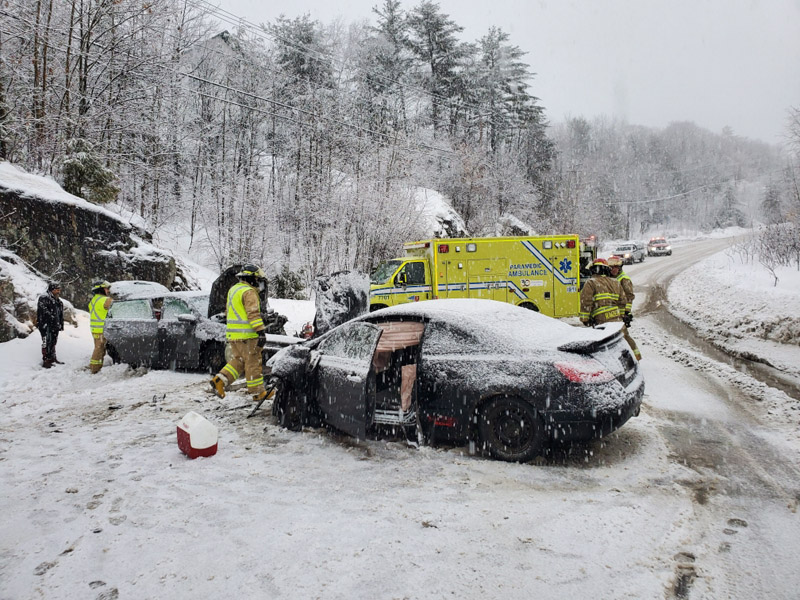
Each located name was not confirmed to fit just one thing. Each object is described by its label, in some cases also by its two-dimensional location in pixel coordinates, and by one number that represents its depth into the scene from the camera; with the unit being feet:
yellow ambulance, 41.29
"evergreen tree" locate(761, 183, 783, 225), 205.59
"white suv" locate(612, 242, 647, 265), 116.47
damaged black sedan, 14.30
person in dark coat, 29.86
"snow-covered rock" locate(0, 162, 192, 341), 40.27
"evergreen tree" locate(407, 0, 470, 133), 142.10
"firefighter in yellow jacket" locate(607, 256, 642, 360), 26.81
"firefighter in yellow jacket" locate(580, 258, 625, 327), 25.61
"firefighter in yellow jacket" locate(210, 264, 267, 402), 22.50
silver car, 29.04
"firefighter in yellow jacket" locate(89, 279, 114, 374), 30.17
